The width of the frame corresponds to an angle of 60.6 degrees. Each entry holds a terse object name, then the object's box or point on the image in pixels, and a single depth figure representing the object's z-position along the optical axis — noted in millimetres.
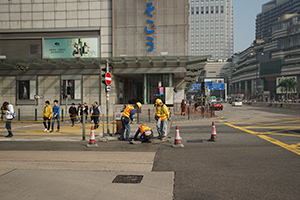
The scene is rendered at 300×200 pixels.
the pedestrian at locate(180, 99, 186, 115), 27969
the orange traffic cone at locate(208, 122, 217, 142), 10828
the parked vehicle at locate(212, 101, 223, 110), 41125
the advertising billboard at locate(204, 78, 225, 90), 78919
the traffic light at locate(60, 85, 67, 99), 22531
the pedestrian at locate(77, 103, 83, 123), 21828
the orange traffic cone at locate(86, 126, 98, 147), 10236
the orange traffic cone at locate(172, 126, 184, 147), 9609
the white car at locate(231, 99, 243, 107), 57800
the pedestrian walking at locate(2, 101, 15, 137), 12961
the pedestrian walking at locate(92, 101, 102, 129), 16938
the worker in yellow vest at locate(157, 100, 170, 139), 11781
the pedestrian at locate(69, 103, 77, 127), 18641
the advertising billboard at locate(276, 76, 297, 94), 114456
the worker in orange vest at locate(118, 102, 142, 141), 11773
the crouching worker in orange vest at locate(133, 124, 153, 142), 10977
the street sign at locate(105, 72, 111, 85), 13165
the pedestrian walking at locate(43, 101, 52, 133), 15015
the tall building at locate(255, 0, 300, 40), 177688
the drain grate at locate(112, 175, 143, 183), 5716
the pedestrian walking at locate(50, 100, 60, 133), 15422
